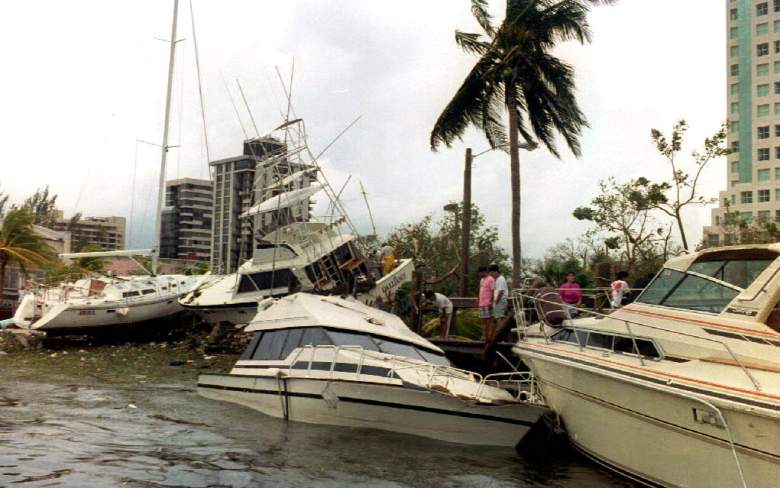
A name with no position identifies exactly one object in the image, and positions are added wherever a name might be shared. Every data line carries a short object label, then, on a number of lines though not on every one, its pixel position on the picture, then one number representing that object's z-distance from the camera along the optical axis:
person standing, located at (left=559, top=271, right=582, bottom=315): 13.04
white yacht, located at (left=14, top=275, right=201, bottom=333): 25.59
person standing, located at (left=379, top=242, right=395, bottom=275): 25.83
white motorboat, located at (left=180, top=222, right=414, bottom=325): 26.22
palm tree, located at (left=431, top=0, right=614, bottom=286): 20.12
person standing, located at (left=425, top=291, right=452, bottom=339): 17.44
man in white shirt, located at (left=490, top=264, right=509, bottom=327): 14.68
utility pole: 20.73
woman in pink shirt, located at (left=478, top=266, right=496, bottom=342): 14.98
